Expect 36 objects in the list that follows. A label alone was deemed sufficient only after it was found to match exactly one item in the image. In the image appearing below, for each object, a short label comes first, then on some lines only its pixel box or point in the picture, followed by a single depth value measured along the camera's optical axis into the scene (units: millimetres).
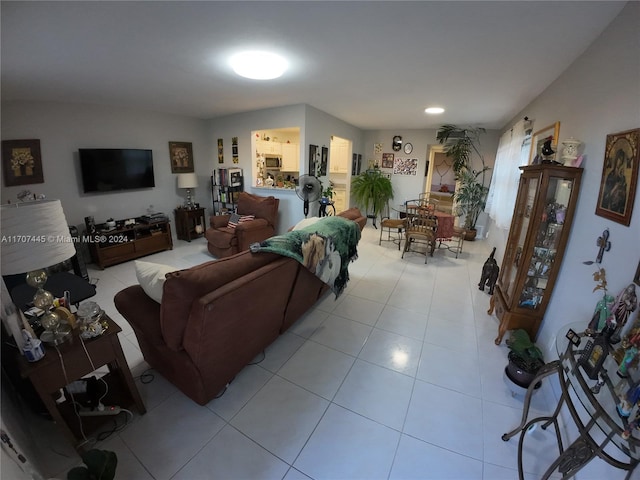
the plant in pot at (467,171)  5078
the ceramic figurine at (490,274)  2965
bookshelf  4746
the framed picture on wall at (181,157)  4613
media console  3479
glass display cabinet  1805
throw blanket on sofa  1673
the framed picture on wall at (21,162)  3016
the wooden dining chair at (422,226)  3922
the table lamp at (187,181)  4549
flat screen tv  3592
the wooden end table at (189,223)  4645
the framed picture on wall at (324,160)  4556
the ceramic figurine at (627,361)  906
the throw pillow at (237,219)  4051
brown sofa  1251
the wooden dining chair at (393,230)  4531
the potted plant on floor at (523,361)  1619
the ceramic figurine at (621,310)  1034
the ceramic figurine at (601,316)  1132
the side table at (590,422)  820
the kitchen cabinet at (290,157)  5266
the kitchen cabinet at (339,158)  6012
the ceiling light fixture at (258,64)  2014
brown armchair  3740
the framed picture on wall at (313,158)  4129
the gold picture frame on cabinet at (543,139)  2205
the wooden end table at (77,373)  1079
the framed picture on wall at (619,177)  1207
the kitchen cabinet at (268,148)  4755
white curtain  3156
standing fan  3885
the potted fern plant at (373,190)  5668
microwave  5253
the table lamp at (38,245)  1003
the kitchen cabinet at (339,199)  6343
